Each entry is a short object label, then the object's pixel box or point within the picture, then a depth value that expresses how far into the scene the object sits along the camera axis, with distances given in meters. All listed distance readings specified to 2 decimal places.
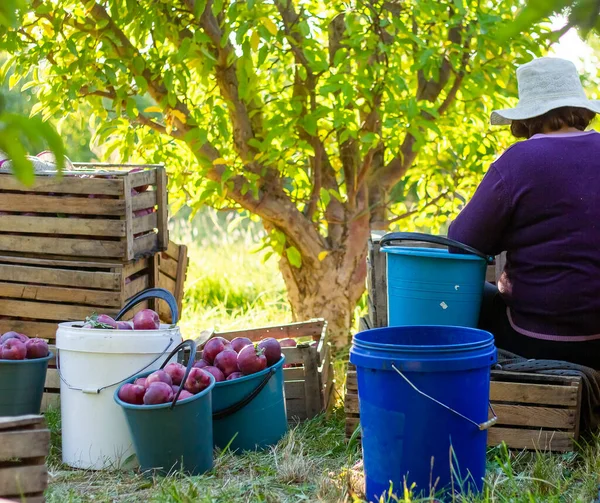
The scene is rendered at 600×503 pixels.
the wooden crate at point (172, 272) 4.31
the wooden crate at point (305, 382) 3.45
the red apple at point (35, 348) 3.12
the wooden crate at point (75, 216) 3.61
